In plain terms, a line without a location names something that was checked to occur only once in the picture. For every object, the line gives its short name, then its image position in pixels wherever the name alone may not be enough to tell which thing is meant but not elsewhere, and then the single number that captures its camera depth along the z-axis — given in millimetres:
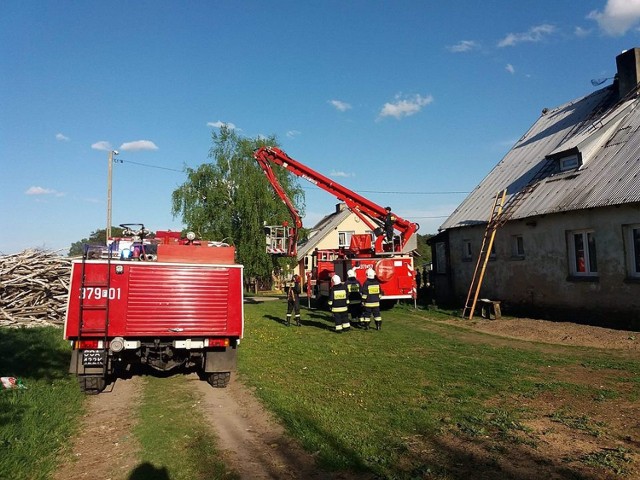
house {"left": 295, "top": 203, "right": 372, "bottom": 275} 47281
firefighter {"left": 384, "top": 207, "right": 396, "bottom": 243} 19203
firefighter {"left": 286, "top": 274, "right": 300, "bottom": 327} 16658
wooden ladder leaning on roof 17438
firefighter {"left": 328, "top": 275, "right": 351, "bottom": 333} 14812
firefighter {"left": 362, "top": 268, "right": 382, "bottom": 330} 15203
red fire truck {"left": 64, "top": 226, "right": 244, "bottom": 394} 7816
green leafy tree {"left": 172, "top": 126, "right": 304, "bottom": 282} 29844
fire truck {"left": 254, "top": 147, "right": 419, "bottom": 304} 18922
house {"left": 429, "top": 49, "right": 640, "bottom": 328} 13727
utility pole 30141
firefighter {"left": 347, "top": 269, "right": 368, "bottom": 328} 15968
